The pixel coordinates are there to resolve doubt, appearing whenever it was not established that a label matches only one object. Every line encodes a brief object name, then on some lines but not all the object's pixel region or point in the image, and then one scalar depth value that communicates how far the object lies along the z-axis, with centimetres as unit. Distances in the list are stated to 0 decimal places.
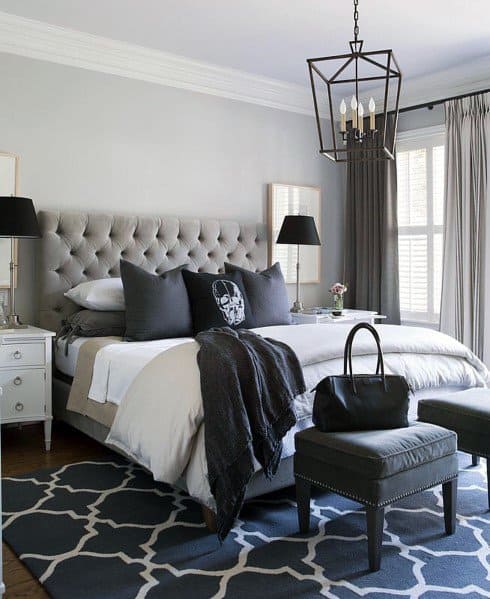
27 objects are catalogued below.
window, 532
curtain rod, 486
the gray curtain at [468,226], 482
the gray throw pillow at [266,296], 422
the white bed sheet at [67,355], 377
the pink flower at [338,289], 531
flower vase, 516
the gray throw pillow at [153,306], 379
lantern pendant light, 489
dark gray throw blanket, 245
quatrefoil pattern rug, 213
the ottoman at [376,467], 221
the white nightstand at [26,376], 360
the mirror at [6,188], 402
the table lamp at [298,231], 508
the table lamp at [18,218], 363
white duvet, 252
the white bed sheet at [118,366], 312
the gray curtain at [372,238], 553
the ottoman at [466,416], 283
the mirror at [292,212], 546
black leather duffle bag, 244
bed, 263
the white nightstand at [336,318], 500
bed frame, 412
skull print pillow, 394
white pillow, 398
